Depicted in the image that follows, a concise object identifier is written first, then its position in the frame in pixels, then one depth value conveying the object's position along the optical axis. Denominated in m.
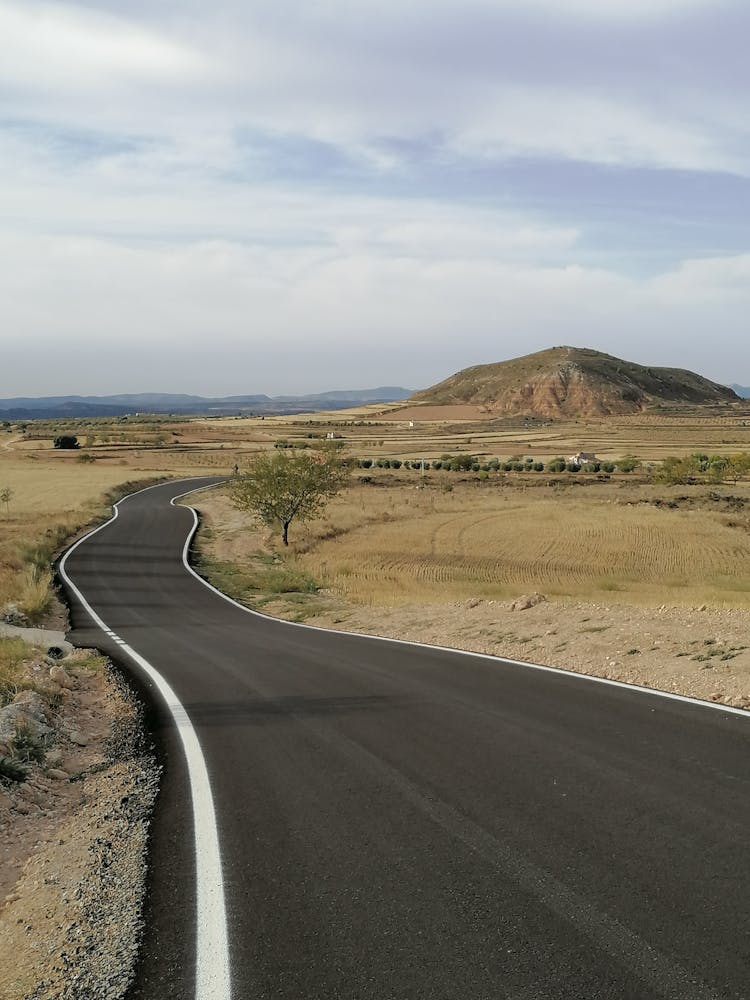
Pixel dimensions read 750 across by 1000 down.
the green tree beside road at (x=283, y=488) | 43.88
